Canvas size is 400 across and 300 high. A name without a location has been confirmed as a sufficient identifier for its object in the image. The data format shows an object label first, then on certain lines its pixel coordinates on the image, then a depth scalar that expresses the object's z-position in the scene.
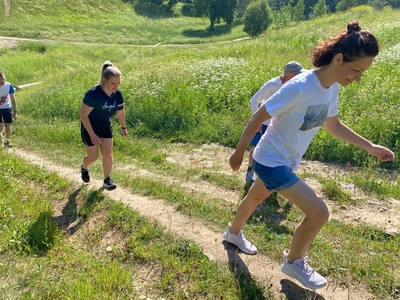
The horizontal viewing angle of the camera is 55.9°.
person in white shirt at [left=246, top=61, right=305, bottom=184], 4.89
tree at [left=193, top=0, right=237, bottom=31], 58.47
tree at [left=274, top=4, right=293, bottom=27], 48.78
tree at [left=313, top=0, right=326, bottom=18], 60.44
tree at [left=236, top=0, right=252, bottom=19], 62.69
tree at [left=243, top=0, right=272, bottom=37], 46.31
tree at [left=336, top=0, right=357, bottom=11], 65.25
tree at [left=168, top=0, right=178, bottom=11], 69.88
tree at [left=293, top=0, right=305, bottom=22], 57.33
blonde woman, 4.96
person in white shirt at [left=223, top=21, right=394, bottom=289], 2.81
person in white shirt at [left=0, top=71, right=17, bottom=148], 8.78
